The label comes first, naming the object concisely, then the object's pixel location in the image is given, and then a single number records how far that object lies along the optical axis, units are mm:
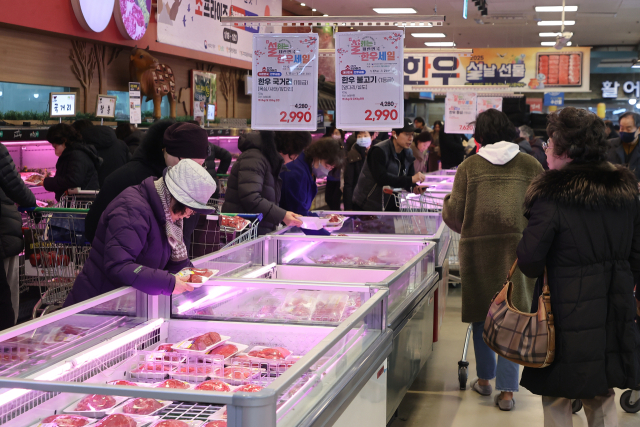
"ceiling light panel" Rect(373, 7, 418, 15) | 13543
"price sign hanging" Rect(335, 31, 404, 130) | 4980
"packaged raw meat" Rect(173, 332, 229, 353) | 2480
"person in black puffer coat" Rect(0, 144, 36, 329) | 3941
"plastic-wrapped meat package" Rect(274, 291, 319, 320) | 2714
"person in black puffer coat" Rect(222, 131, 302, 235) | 4184
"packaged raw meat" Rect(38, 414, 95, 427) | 1912
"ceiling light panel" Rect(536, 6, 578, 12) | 12717
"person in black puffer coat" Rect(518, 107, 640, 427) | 2721
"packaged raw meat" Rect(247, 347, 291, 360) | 2459
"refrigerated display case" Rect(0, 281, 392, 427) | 1708
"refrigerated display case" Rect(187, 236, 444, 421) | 3410
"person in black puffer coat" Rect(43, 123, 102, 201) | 5871
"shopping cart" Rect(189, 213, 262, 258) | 3826
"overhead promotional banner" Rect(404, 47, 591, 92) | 14258
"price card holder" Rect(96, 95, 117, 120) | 7441
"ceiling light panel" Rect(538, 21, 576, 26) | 14386
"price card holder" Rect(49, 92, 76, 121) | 7020
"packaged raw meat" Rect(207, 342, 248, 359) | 2447
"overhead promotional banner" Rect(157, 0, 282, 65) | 9039
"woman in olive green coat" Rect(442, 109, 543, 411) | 3846
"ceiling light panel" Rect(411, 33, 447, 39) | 16344
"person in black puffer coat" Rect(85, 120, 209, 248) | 3039
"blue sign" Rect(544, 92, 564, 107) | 21420
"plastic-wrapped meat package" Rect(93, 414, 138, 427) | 1933
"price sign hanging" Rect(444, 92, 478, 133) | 11656
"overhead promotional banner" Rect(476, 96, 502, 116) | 12034
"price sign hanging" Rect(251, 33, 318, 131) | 4812
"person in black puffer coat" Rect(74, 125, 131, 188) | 6309
